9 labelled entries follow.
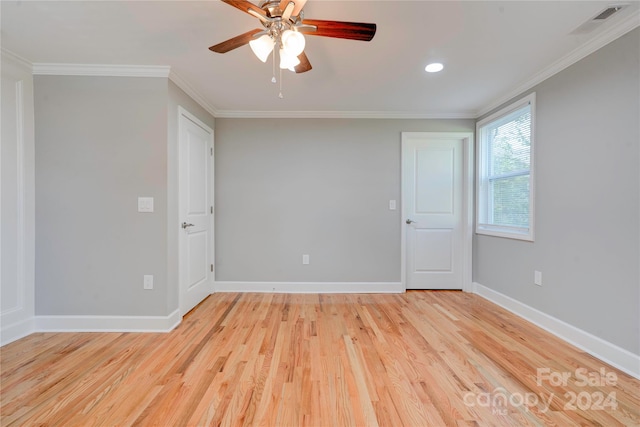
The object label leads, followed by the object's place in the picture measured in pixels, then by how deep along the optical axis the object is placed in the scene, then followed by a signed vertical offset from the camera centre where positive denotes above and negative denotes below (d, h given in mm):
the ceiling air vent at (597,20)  1626 +1241
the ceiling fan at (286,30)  1354 +978
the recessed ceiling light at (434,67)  2267 +1248
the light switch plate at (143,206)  2379 +27
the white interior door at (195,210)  2678 -11
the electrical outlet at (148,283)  2385 -668
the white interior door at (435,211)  3500 -20
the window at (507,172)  2656 +424
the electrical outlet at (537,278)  2453 -639
